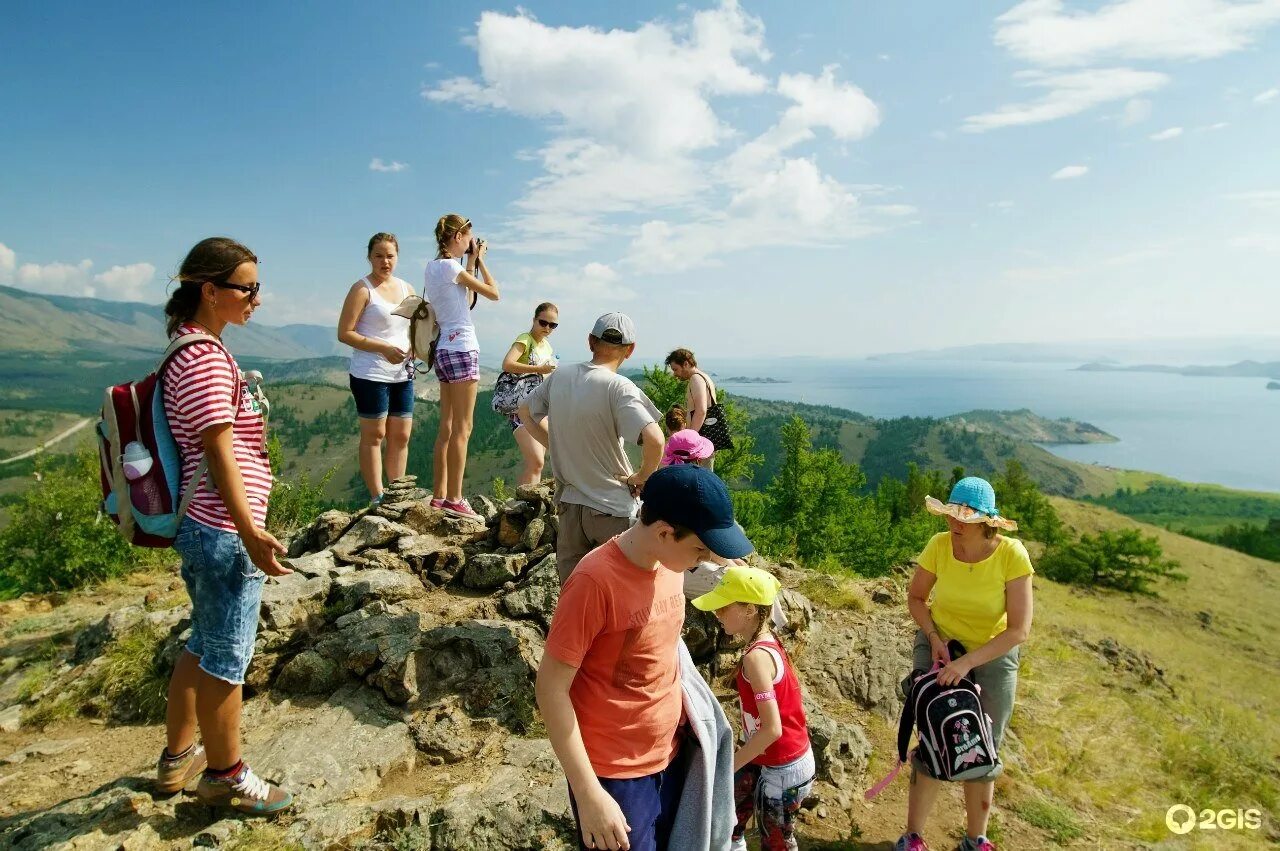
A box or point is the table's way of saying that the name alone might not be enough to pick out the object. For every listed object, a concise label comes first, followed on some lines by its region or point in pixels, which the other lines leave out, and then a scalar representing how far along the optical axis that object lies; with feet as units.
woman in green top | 22.49
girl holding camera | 21.48
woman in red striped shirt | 9.75
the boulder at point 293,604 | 17.94
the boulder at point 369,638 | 17.17
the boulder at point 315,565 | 20.77
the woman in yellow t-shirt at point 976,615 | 13.33
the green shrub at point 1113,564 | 158.61
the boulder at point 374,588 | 19.57
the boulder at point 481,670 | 16.71
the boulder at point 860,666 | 21.77
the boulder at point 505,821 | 12.16
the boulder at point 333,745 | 13.44
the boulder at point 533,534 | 23.38
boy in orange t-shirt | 7.31
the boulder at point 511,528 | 23.94
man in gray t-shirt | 14.21
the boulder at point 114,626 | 18.74
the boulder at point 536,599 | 19.81
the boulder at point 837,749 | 17.16
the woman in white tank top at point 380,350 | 20.99
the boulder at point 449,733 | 15.16
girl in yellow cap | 10.96
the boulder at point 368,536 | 22.95
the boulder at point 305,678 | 16.96
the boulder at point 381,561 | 21.86
